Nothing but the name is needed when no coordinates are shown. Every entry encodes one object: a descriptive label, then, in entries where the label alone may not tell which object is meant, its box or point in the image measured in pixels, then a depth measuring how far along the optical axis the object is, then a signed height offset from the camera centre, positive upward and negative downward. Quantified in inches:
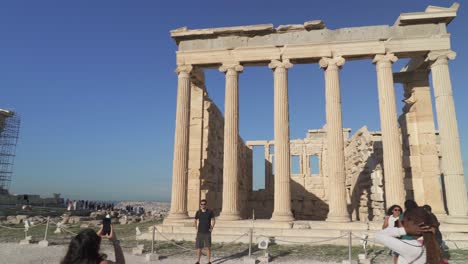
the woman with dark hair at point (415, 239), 120.8 -16.3
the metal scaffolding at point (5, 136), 1615.4 +301.2
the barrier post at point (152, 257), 418.6 -74.8
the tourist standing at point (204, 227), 388.8 -34.8
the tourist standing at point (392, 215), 281.0 -14.2
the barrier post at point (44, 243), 501.1 -70.0
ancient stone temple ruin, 623.8 +187.2
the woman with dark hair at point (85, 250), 123.5 -19.8
